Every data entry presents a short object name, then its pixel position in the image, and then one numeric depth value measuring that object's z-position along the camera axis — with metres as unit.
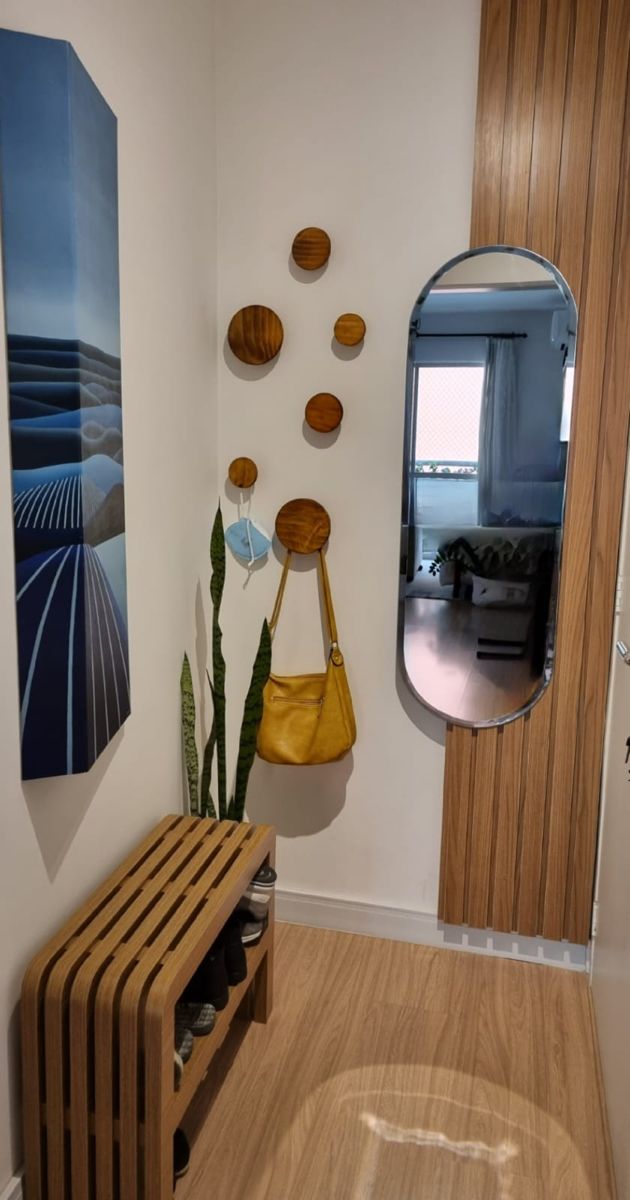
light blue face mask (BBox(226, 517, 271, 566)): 2.37
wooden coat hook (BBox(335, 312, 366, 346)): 2.20
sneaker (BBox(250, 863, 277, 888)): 2.01
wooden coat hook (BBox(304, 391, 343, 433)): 2.25
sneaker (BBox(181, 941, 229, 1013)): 1.74
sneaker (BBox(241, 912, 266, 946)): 1.98
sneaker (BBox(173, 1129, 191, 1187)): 1.65
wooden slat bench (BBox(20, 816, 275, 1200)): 1.42
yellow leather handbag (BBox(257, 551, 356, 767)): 2.29
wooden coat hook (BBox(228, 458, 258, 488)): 2.34
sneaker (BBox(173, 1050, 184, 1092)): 1.55
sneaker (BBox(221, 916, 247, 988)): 1.85
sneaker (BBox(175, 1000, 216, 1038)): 1.68
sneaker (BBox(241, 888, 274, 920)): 2.01
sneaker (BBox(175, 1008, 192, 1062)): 1.61
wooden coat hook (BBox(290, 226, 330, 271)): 2.19
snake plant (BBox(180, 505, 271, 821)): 2.12
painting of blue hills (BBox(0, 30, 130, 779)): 1.31
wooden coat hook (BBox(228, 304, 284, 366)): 2.26
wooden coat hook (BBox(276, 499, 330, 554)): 2.31
